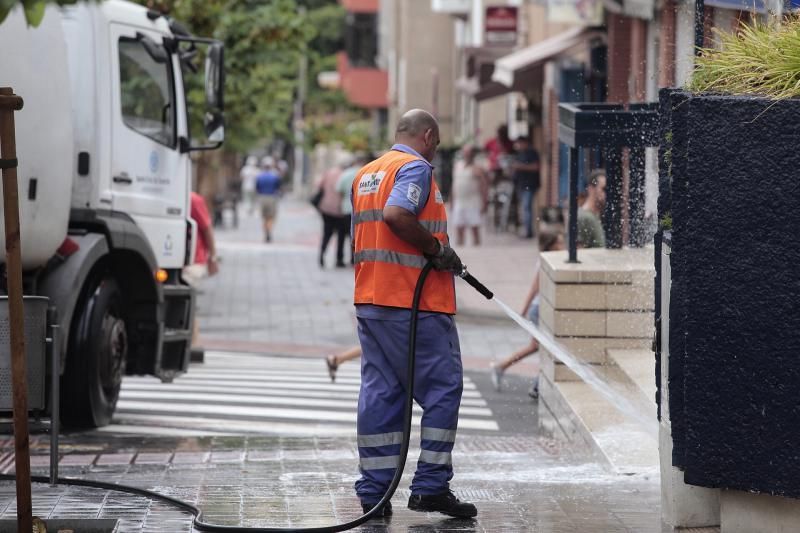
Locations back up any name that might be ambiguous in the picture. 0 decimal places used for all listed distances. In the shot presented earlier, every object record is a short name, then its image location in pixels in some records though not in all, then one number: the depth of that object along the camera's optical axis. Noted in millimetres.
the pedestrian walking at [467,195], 26750
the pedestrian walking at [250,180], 49531
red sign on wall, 34000
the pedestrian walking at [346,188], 25812
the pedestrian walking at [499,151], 34031
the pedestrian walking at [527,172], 29891
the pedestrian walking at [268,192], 35250
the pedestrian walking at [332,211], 26016
